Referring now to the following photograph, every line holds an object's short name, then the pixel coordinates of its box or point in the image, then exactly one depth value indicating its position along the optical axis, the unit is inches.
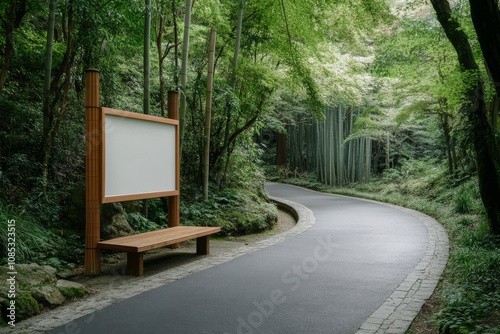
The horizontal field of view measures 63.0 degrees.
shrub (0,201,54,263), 168.7
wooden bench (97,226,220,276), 176.7
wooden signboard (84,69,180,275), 179.6
